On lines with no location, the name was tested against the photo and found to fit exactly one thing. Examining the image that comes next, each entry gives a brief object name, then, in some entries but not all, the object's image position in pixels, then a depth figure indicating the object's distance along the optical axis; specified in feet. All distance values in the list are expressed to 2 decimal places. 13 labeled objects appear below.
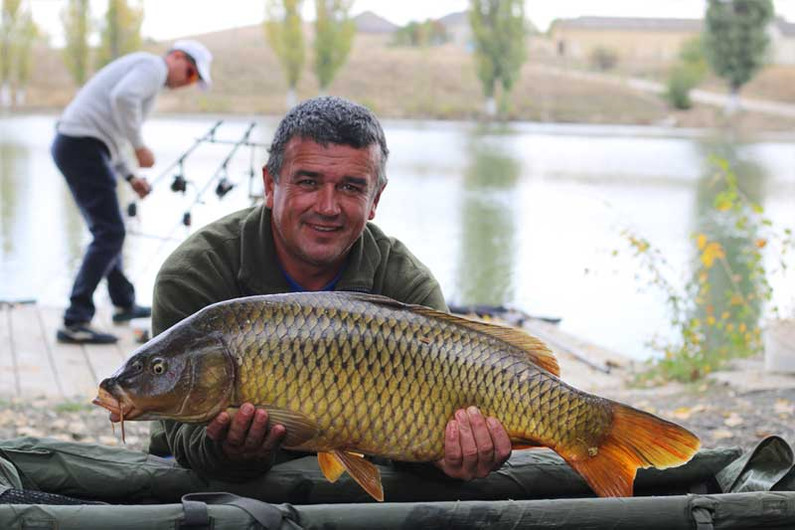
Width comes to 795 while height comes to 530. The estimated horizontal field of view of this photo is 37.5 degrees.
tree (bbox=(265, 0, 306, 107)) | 117.19
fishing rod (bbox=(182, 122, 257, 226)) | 16.90
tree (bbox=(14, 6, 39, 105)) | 119.03
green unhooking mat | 5.19
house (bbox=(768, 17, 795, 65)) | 241.76
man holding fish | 6.35
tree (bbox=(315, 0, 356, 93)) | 120.37
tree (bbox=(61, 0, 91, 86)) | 113.50
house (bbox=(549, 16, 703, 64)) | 237.45
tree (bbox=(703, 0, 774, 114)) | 137.80
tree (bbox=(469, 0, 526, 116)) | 125.08
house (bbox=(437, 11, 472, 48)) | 264.11
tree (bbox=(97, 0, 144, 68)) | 114.11
